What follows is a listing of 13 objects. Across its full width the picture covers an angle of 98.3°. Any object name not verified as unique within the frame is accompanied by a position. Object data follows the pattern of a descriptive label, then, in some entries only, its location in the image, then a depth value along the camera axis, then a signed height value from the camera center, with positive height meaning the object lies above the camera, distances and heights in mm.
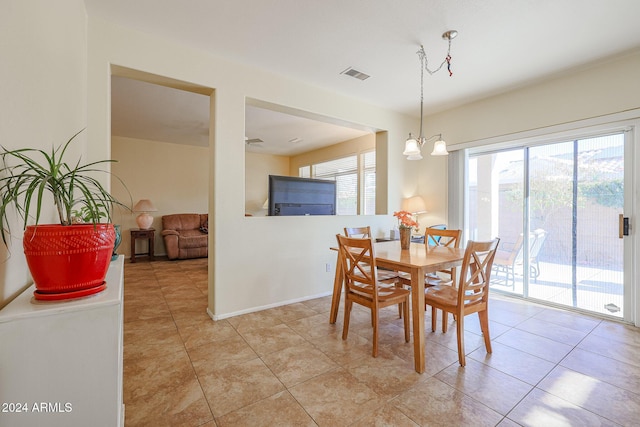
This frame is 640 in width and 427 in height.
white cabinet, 757 -444
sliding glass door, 2932 -50
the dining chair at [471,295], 2006 -652
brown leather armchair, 5906 -524
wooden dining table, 1963 -387
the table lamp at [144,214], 5809 -61
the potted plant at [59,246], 857 -114
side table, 5703 -539
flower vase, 2670 -236
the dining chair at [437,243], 2615 -364
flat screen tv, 3352 +205
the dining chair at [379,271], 2740 -636
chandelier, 2646 +677
